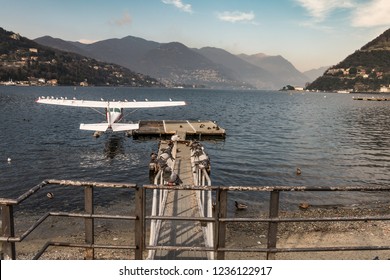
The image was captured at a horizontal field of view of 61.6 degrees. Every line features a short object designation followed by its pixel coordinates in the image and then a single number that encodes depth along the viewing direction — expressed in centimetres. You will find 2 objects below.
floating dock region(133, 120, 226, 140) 4425
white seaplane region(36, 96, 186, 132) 4266
